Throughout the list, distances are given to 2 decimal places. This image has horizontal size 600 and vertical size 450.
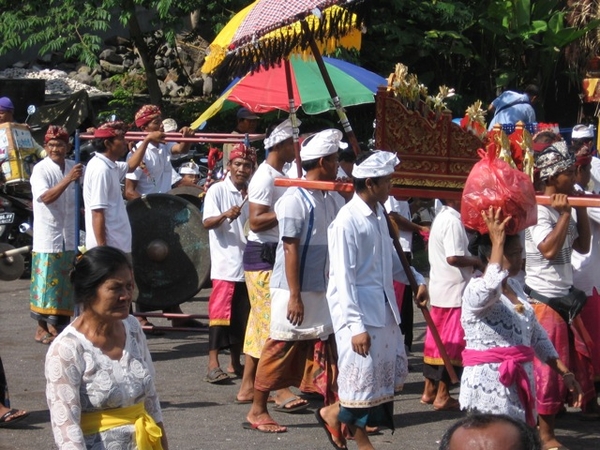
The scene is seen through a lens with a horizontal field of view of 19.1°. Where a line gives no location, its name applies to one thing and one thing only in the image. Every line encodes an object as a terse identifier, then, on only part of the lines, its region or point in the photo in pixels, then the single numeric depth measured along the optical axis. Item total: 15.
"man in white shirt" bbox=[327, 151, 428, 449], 9.30
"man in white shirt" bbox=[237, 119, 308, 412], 11.74
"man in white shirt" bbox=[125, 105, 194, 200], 16.91
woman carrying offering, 7.90
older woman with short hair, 6.38
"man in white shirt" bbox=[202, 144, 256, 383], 13.16
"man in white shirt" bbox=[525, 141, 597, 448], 9.83
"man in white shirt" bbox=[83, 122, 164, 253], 13.44
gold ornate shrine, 10.32
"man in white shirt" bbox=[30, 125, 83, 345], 14.57
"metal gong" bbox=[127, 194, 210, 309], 14.93
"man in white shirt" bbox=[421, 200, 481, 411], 11.77
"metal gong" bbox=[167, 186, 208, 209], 18.56
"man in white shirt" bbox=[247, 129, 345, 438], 10.60
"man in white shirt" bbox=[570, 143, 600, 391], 11.41
